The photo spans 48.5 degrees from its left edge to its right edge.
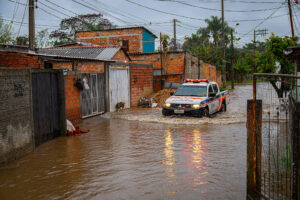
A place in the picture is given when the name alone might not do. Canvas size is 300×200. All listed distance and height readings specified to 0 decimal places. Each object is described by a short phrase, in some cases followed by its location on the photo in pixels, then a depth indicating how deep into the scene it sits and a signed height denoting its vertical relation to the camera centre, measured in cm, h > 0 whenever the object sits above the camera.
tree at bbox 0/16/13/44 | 2750 +496
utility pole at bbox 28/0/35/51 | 1410 +276
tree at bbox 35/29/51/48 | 4449 +723
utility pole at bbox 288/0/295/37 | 2596 +488
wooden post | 489 -94
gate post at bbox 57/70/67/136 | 1144 -46
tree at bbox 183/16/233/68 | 4344 +966
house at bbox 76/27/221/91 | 2759 +241
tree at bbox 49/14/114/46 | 4891 +923
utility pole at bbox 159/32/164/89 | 2577 +90
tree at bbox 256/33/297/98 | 1612 +129
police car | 1431 -67
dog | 1916 -114
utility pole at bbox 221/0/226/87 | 4184 +69
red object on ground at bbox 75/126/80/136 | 1180 -154
